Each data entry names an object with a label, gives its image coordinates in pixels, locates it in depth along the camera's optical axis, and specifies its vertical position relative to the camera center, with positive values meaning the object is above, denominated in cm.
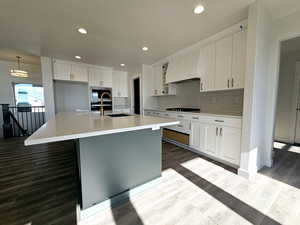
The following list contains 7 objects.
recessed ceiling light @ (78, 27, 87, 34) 244 +138
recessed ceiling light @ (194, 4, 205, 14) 185 +136
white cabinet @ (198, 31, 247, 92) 227 +77
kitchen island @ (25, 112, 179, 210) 120 -59
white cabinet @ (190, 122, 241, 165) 222 -72
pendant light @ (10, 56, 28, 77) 418 +98
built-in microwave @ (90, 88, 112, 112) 481 +14
